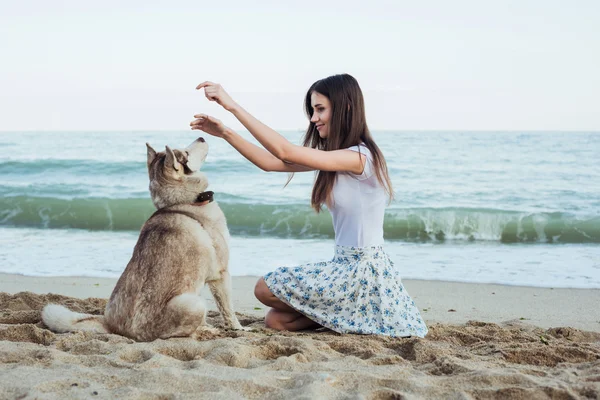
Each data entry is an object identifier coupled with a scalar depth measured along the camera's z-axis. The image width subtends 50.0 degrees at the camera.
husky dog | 4.02
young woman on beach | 4.38
